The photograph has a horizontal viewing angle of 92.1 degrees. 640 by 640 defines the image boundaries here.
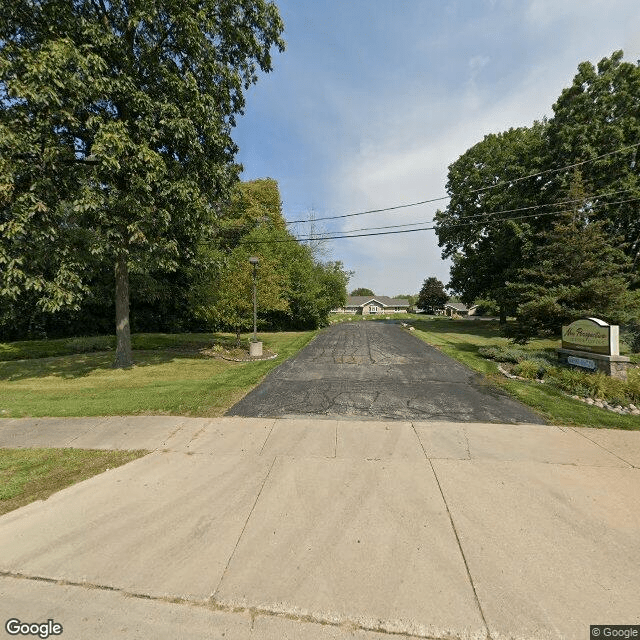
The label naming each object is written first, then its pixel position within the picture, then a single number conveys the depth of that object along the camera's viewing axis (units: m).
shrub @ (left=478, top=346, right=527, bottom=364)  10.92
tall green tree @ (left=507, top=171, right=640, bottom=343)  12.26
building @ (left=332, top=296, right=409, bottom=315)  98.00
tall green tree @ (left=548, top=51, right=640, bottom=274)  20.17
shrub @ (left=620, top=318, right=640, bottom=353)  14.16
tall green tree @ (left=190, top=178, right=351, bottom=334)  14.69
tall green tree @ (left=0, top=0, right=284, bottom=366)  7.99
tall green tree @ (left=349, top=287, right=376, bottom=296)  138.11
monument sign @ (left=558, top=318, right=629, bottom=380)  8.01
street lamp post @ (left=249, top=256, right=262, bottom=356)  13.33
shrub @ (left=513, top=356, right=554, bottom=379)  9.23
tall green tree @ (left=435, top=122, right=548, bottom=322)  22.48
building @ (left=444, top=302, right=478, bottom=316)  80.53
